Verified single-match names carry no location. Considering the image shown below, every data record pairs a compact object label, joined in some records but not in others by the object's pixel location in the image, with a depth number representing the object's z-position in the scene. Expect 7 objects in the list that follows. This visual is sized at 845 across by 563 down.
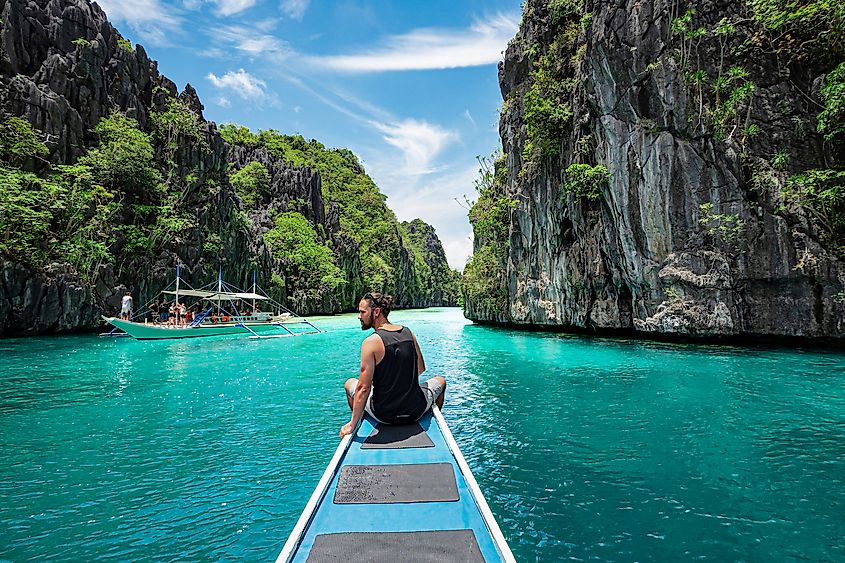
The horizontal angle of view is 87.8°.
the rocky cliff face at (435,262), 124.38
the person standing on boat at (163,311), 28.55
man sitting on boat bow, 4.34
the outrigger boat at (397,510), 2.33
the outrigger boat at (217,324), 23.45
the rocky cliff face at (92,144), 24.52
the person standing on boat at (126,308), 23.88
